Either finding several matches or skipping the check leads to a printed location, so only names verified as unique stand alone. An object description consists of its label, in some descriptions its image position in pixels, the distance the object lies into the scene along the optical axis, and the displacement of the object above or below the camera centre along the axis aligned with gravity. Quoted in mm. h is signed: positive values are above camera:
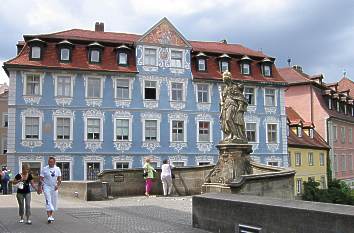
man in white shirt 11969 -740
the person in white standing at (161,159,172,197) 19750 -1128
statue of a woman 16781 +1195
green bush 41062 -3848
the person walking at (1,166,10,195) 27703 -1757
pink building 53406 +4093
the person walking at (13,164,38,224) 11797 -914
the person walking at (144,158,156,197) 20156 -1063
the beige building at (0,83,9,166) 56034 +3058
